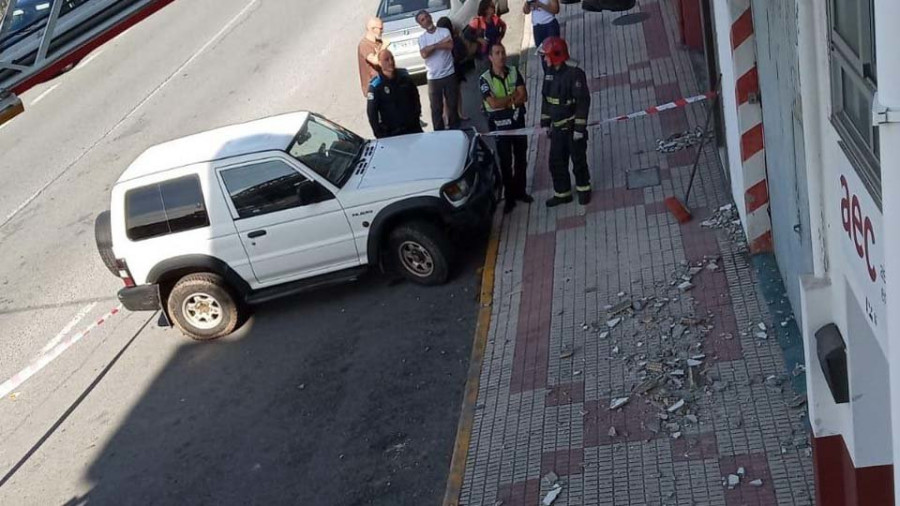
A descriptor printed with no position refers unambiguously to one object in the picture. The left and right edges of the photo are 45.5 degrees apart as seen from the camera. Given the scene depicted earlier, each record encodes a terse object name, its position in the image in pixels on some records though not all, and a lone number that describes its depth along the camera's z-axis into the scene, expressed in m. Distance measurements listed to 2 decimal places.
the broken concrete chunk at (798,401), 7.25
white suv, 10.53
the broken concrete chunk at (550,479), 7.22
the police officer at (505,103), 11.50
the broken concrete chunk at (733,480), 6.72
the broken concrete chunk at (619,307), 9.13
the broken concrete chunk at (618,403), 7.82
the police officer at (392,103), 12.06
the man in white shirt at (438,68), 13.91
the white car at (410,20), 17.47
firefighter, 10.80
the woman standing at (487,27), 15.63
